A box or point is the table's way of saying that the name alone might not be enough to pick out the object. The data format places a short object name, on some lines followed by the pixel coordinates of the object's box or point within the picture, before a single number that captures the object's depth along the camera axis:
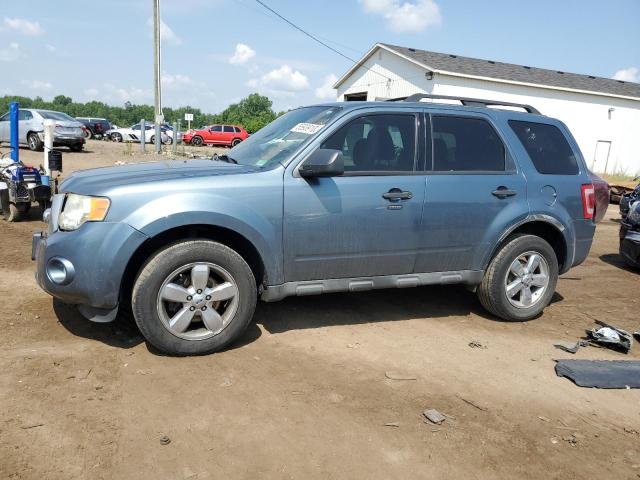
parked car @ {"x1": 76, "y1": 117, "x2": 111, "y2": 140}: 36.31
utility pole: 20.80
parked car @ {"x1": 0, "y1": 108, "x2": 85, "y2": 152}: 18.91
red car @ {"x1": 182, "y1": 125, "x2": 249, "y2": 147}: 36.19
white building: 22.52
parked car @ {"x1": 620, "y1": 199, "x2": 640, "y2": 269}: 7.35
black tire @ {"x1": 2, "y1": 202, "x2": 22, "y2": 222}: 7.78
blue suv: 3.64
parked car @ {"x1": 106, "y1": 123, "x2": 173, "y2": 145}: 35.69
